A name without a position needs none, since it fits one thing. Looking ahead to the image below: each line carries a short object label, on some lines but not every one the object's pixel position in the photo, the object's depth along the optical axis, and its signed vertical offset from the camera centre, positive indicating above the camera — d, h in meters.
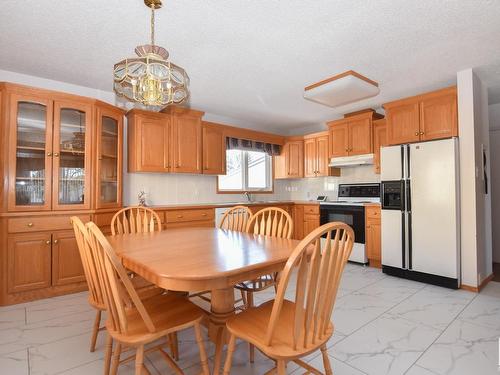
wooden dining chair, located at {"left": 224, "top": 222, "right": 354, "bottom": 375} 1.08 -0.50
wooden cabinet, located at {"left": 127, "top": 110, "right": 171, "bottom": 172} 3.57 +0.72
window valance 4.66 +0.88
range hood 4.18 +0.52
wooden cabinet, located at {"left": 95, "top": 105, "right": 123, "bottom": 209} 3.14 +0.47
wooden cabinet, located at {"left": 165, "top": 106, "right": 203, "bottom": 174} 3.86 +0.80
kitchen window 4.95 +0.41
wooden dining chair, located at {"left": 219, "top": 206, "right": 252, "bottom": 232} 2.68 -0.26
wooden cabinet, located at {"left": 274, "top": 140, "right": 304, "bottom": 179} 5.21 +0.65
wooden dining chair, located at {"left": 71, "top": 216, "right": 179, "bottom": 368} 1.45 -0.56
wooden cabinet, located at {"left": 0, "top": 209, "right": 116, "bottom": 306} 2.67 -0.63
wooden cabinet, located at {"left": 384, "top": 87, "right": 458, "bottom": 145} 3.11 +0.92
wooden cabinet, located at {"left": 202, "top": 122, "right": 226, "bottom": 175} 4.19 +0.72
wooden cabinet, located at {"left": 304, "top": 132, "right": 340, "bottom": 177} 4.81 +0.69
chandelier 1.69 +0.78
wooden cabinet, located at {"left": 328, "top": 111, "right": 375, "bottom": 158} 4.18 +0.93
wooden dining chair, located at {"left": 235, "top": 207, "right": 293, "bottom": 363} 2.03 -0.34
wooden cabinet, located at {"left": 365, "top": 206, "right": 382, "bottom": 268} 3.82 -0.60
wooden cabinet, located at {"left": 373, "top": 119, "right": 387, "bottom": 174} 4.05 +0.82
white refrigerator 3.01 -0.22
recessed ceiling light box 2.76 +1.12
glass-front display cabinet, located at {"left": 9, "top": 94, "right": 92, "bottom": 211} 2.75 +0.45
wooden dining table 1.15 -0.33
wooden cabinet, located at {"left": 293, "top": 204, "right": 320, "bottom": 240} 4.66 -0.43
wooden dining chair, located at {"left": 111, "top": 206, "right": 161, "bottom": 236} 2.46 -0.27
